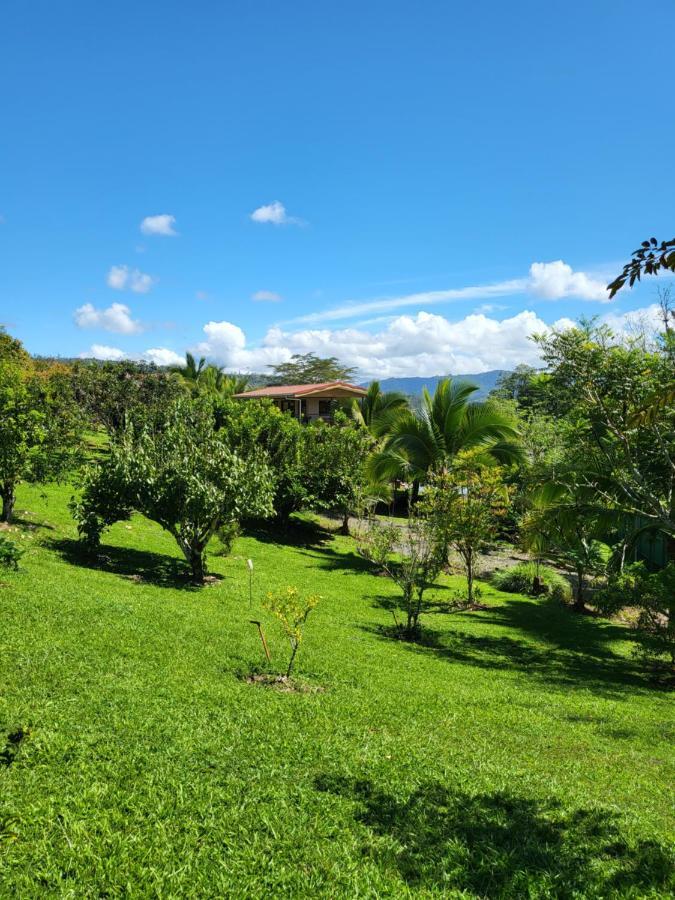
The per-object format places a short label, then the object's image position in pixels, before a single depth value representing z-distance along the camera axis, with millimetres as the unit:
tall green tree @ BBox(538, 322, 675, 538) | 8648
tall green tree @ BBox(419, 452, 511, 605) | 12941
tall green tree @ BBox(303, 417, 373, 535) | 23125
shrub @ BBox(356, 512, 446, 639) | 11695
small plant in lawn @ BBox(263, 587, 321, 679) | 7254
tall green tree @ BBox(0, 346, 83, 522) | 12156
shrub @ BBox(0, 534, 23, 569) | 9945
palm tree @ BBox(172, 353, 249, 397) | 45156
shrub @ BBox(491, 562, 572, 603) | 18969
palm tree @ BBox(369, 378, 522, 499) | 19750
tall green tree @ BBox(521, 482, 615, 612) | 12352
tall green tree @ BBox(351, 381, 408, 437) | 30781
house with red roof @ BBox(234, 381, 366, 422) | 39844
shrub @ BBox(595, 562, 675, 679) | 10422
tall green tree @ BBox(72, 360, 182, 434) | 29078
